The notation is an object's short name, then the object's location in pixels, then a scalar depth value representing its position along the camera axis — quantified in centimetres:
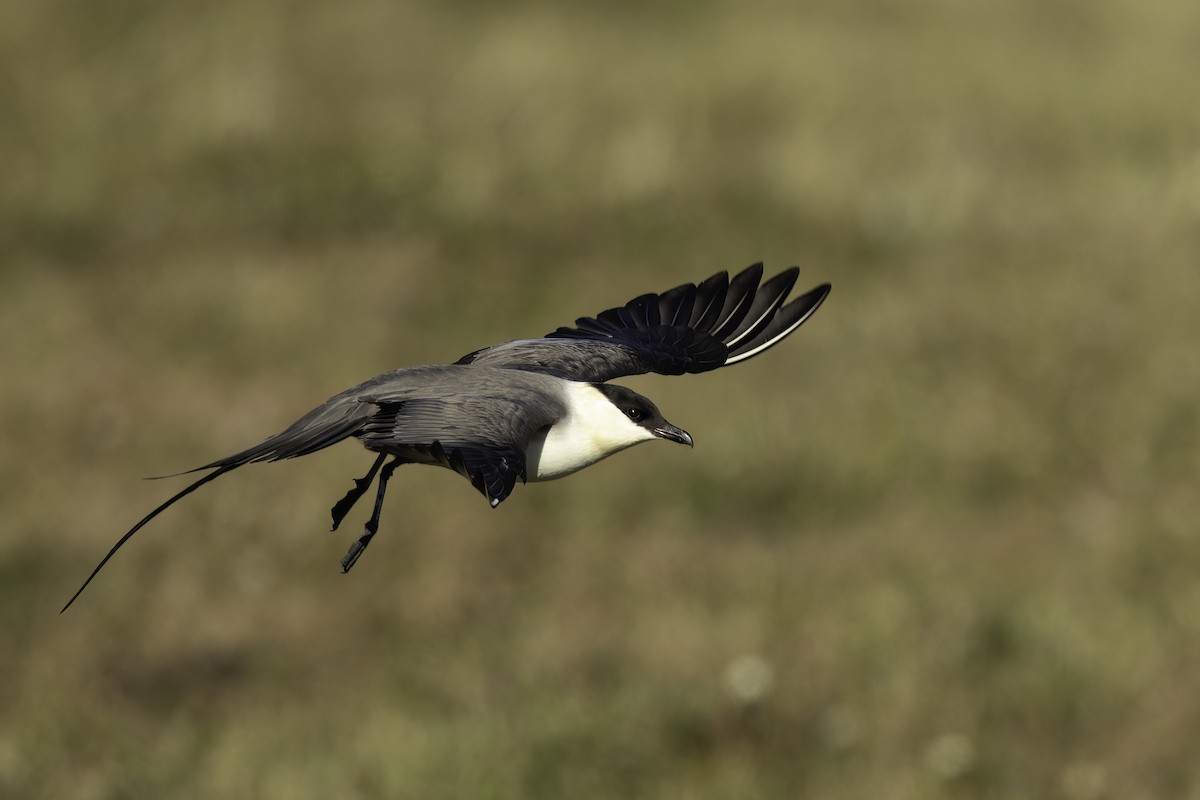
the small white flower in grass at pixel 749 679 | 1080
